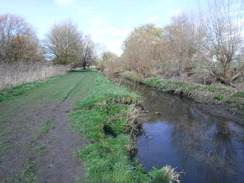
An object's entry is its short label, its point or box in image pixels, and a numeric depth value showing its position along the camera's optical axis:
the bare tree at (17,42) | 27.27
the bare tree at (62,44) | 40.38
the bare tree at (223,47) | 12.77
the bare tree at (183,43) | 18.17
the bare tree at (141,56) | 24.09
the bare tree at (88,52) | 56.69
